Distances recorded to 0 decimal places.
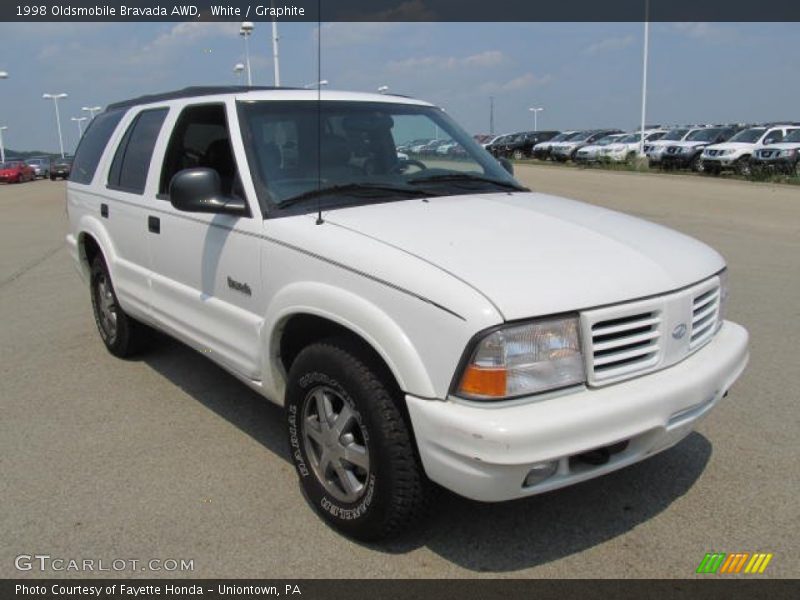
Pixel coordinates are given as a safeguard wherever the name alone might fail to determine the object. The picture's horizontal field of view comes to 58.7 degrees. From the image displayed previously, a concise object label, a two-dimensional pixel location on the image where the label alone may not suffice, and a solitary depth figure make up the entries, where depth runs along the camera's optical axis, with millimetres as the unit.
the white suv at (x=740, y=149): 24641
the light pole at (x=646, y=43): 34625
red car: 41397
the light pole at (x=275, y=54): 18214
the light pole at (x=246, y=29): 18514
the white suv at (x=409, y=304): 2488
